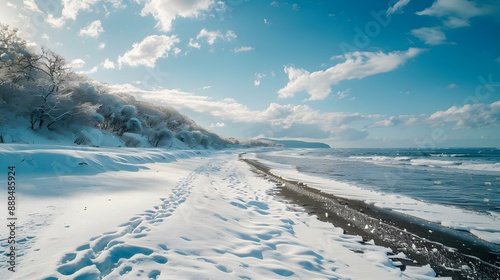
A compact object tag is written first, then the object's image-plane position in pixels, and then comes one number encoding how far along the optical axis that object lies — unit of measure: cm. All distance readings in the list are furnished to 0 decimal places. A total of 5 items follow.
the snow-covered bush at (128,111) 4997
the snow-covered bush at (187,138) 7200
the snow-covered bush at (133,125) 4892
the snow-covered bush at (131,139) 4675
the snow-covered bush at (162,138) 5719
